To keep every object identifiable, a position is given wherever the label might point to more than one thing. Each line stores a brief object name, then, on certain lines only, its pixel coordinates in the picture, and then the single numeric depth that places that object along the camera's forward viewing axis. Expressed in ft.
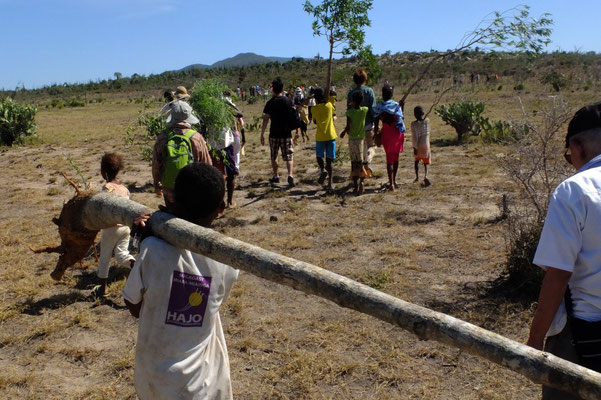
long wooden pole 5.21
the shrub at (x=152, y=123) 22.02
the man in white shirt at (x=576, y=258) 6.45
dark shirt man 28.91
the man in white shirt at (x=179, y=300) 7.11
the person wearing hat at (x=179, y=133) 15.94
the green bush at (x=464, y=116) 45.19
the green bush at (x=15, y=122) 53.16
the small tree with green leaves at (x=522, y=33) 21.53
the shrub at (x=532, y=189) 15.19
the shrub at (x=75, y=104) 131.54
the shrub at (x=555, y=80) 90.66
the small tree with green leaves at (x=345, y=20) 34.27
